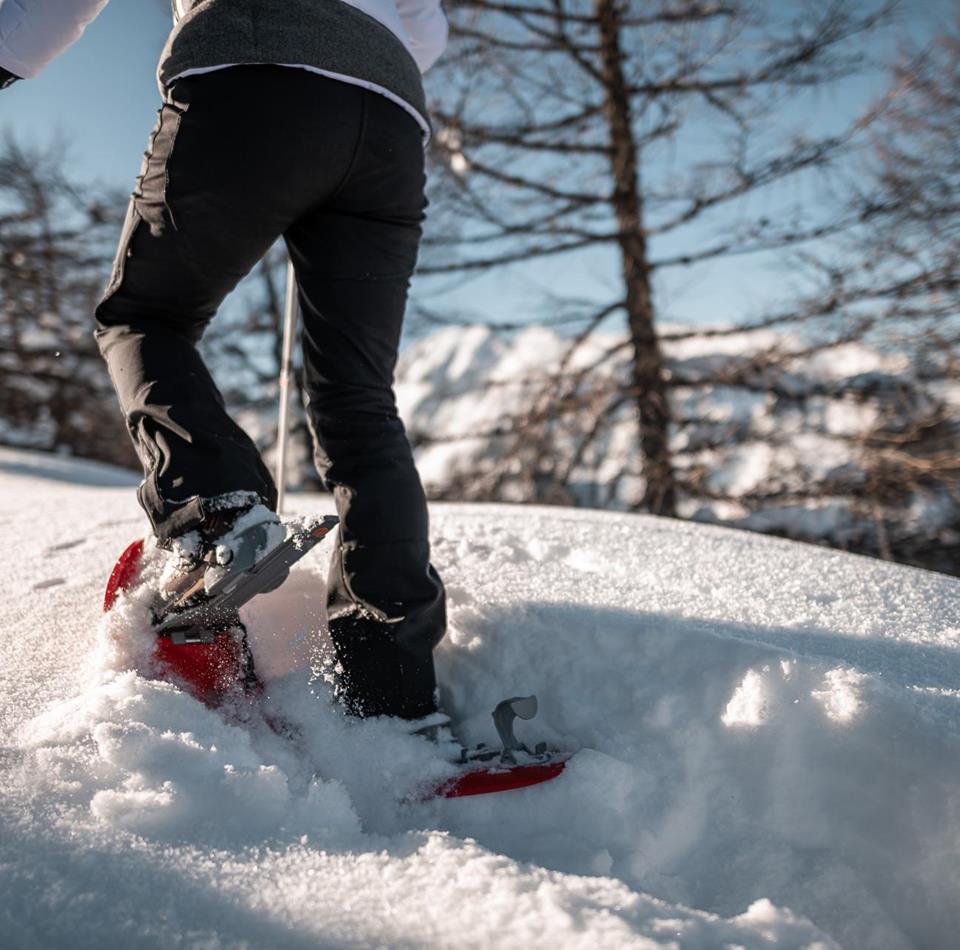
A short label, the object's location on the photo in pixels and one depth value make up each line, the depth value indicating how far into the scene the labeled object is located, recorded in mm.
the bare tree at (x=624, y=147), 4758
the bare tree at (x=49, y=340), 12508
